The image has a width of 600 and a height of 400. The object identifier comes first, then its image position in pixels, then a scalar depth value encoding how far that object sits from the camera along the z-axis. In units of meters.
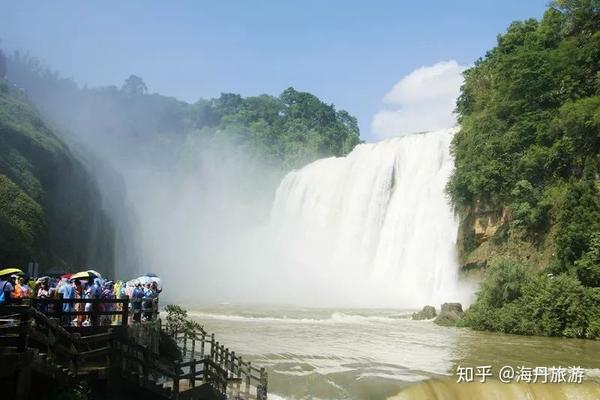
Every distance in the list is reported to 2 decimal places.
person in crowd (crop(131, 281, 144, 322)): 12.28
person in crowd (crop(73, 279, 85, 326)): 11.67
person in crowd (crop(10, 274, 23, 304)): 11.16
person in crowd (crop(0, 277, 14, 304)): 10.27
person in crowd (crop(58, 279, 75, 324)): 11.50
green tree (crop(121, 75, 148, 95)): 113.38
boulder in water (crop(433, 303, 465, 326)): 26.50
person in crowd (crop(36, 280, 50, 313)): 12.81
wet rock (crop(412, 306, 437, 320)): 28.41
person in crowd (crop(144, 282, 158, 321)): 13.20
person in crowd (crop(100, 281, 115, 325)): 11.99
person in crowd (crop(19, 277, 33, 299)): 11.30
